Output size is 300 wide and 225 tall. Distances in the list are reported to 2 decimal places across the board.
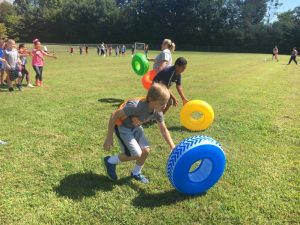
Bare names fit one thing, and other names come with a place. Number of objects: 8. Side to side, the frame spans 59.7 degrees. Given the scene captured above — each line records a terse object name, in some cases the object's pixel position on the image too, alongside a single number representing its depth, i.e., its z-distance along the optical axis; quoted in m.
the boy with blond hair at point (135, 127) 3.21
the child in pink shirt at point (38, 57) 10.09
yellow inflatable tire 5.74
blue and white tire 3.28
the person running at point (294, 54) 23.12
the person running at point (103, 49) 32.81
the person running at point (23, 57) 10.17
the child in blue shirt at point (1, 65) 9.61
